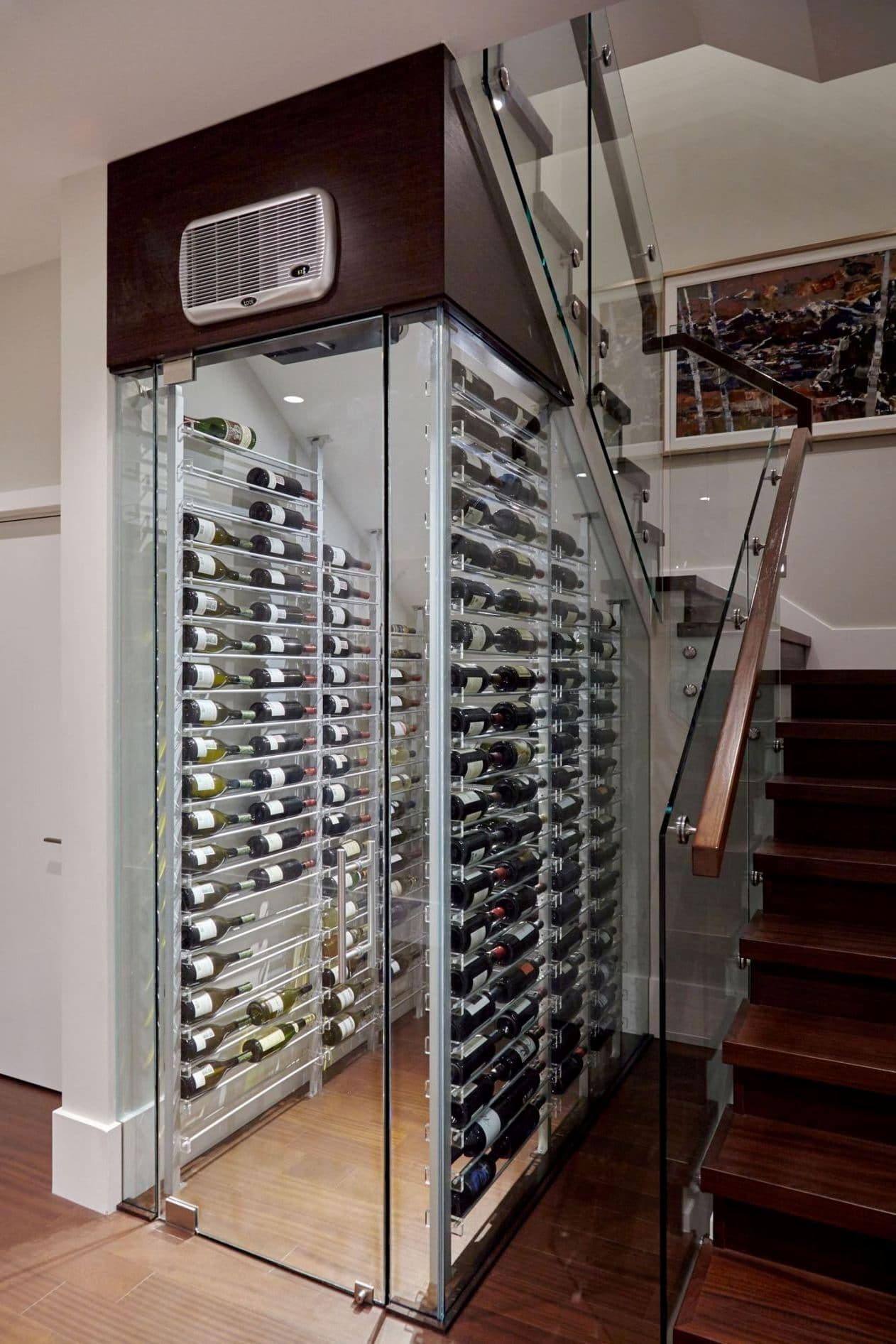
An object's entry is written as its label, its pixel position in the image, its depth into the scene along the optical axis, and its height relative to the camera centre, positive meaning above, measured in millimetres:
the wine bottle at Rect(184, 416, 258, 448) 2328 +647
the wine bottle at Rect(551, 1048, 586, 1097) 2775 -1243
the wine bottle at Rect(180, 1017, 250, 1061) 2389 -960
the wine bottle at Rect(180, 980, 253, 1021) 2381 -856
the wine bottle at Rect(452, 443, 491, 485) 2168 +527
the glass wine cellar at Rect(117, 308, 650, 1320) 2117 -312
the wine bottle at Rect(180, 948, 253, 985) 2387 -762
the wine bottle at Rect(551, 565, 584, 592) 2791 +317
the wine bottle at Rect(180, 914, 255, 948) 2393 -673
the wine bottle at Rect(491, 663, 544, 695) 2406 +3
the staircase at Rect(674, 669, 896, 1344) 1646 -906
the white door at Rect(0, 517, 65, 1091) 3238 -457
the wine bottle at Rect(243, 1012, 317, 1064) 2285 -931
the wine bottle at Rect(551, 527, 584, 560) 2770 +422
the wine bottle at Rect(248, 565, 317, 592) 2279 +251
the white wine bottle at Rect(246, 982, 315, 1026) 2312 -844
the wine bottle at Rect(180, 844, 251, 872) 2382 -476
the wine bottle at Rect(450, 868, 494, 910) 2166 -518
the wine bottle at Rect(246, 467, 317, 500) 2260 +498
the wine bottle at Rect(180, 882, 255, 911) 2393 -576
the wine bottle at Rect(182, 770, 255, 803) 2385 -287
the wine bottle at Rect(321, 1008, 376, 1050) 2176 -849
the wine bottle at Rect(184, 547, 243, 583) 2359 +293
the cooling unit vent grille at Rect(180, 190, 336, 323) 2111 +1032
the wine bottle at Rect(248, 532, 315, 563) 2277 +334
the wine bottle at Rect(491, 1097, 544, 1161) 2363 -1238
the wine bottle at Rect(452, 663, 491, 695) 2182 +1
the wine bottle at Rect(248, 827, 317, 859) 2303 -420
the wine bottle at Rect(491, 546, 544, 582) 2422 +319
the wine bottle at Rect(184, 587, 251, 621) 2359 +194
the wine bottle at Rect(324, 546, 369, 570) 2188 +294
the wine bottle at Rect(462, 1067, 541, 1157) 2197 -1134
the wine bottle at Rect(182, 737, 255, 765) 2389 -192
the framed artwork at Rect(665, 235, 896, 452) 3895 +1612
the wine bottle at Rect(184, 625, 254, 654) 2371 +99
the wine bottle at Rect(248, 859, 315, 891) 2299 -501
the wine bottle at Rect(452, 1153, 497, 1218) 2141 -1239
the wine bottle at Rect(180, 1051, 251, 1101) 2391 -1063
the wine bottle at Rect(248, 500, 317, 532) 2266 +414
